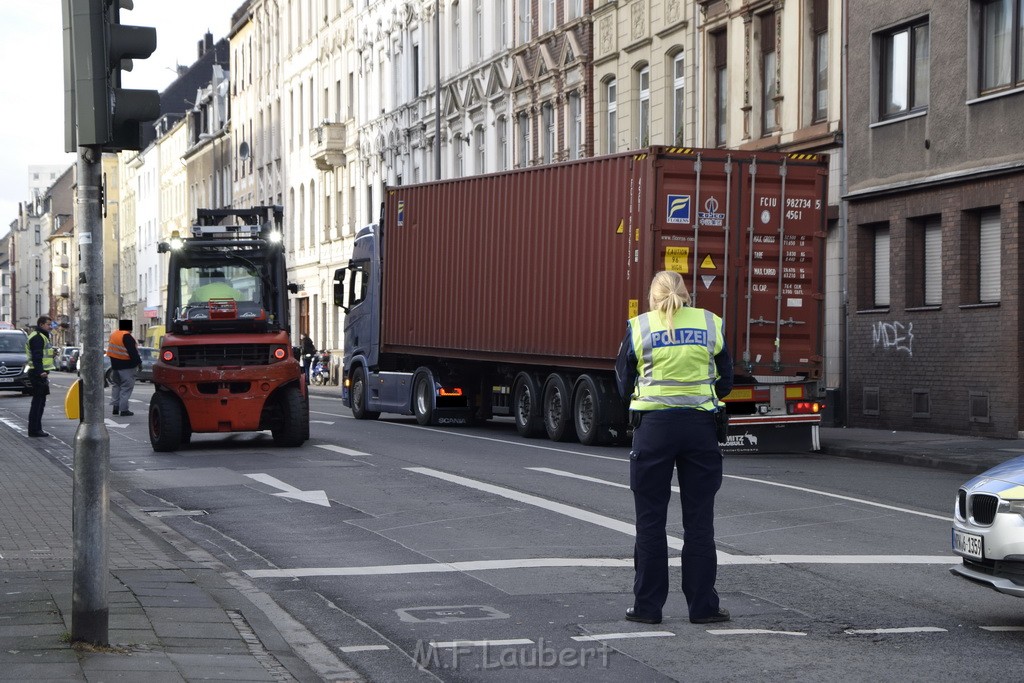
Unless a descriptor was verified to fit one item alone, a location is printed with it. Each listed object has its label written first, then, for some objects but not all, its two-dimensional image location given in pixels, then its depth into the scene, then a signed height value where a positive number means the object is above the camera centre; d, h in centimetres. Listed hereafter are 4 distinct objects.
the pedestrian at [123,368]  3072 -90
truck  2053 +54
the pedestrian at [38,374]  2400 -79
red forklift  2069 -29
